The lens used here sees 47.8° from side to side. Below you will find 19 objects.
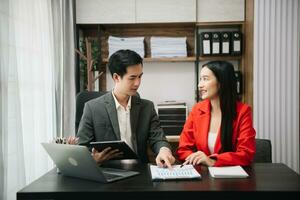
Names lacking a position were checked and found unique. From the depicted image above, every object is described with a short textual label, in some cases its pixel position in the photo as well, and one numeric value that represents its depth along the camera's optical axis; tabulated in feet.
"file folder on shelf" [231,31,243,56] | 10.55
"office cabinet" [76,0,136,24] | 10.69
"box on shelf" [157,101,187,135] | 10.67
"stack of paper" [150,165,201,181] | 4.48
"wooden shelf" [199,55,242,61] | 10.90
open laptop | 4.21
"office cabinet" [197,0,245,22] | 10.60
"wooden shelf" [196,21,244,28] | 10.70
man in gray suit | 6.37
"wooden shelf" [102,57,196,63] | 10.84
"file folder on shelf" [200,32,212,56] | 10.56
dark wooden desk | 3.98
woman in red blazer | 6.36
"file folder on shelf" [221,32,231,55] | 10.55
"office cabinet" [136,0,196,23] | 10.61
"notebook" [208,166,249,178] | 4.60
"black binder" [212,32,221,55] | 10.56
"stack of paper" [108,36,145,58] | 10.96
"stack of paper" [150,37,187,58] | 10.90
